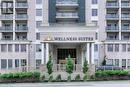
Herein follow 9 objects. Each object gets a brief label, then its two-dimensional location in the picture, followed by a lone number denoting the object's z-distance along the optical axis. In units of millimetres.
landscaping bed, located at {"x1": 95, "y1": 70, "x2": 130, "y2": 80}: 23504
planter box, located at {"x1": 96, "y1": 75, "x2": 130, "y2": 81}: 23469
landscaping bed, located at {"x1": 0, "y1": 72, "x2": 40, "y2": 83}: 22725
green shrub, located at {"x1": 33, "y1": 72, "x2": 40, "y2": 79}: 22942
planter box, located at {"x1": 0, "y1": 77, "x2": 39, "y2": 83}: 22743
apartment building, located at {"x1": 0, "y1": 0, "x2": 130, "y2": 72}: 38345
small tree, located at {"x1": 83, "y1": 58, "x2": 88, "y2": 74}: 24011
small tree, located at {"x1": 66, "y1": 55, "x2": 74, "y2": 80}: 23477
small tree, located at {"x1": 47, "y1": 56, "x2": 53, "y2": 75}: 23594
